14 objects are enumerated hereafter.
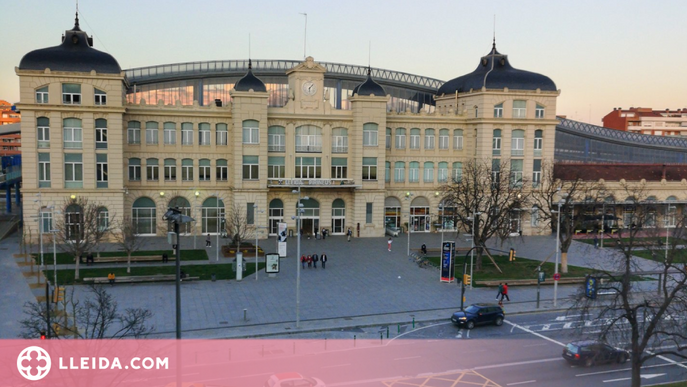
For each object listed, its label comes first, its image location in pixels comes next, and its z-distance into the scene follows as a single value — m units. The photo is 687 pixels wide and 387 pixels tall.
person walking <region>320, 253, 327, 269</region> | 52.00
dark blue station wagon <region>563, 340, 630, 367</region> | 29.59
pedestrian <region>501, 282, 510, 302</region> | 41.59
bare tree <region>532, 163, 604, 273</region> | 51.62
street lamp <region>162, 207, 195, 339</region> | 22.33
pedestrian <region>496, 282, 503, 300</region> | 41.78
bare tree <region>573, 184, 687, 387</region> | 24.42
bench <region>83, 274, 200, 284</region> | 44.28
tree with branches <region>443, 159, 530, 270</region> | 52.41
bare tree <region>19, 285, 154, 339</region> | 30.98
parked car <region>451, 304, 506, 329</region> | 36.28
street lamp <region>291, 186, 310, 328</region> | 35.00
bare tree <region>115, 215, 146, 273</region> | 48.75
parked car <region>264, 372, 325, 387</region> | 24.75
